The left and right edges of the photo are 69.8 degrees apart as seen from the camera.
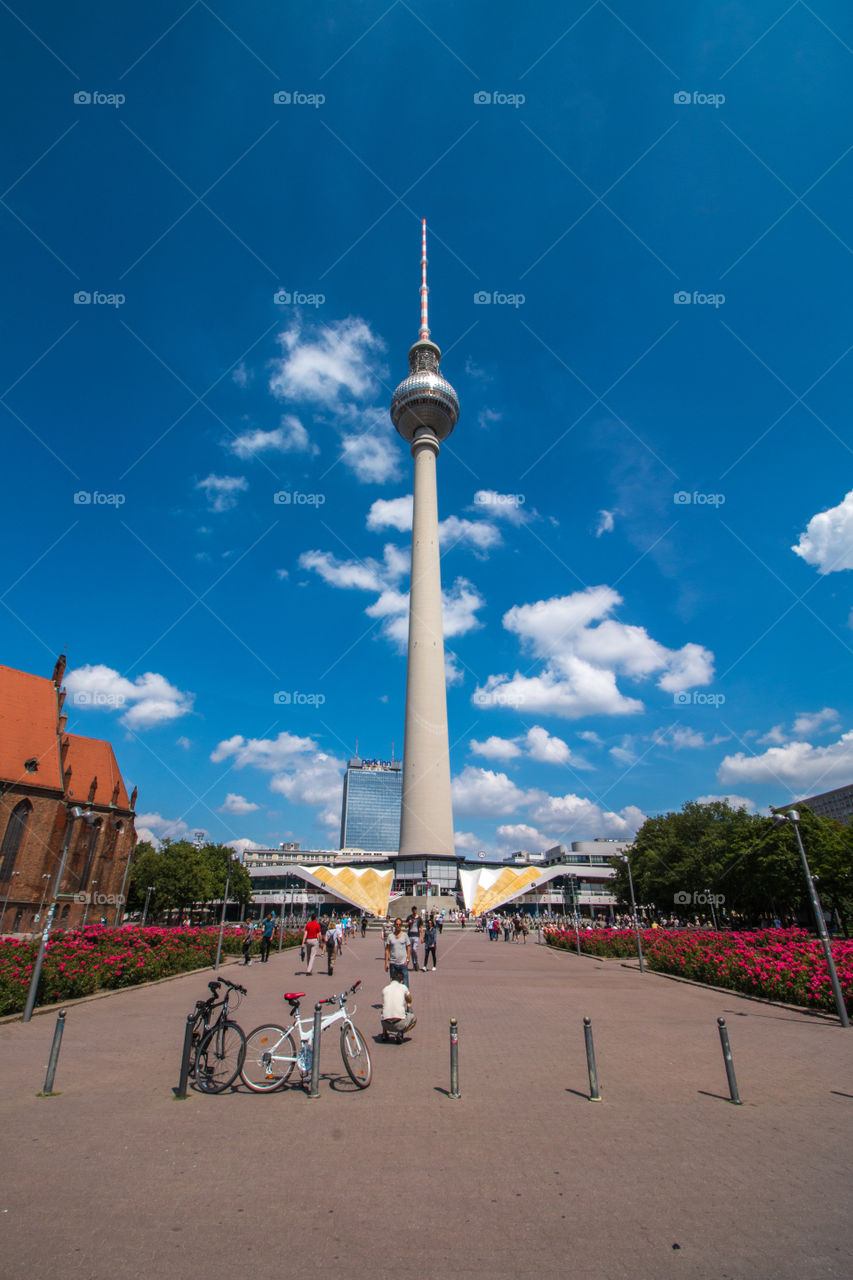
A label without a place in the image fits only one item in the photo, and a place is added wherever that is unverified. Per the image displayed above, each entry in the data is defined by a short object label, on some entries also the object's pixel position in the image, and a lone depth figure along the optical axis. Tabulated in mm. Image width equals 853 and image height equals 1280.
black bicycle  8477
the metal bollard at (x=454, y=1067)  8211
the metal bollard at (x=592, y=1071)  8172
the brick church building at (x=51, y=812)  45562
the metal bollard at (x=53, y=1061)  8193
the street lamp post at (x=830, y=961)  13297
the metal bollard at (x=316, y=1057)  8266
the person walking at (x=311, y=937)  20516
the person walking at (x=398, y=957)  14086
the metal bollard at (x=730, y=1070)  7957
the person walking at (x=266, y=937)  26406
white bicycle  8523
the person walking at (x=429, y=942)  24000
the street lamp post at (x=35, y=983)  12836
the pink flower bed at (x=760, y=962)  15258
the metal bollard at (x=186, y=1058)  7977
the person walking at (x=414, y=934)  22516
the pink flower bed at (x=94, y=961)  13766
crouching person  10805
